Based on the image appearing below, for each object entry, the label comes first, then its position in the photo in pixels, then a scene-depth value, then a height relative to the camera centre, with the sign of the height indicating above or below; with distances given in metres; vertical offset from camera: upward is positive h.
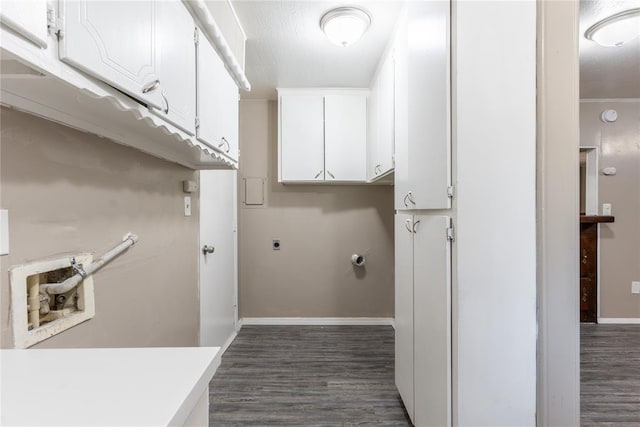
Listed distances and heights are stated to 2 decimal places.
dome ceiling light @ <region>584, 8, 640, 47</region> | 1.70 +1.10
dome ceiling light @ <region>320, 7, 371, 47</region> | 1.69 +1.11
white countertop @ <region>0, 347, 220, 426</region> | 0.43 -0.29
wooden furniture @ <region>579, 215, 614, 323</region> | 3.11 -0.65
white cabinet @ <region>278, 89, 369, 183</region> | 2.81 +0.75
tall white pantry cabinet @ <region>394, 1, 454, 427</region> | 1.16 +0.01
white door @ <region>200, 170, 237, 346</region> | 2.16 -0.36
